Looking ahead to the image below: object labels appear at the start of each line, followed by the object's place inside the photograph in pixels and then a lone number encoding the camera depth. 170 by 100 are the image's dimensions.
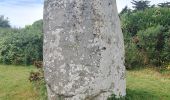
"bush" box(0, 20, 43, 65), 6.48
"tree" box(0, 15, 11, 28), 14.33
